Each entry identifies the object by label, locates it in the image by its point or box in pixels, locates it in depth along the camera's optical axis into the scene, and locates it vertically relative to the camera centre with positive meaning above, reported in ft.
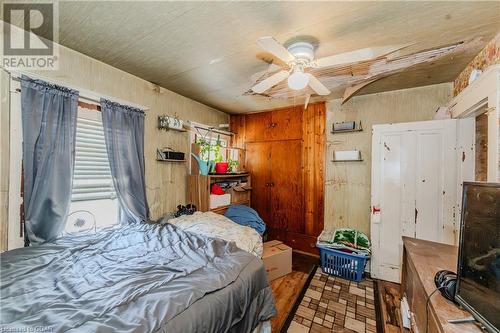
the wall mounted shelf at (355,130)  9.97 +1.81
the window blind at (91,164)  6.75 +0.02
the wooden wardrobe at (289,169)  11.10 -0.19
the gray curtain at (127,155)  7.23 +0.35
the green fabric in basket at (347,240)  8.70 -3.27
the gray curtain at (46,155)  5.43 +0.26
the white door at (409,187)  7.25 -0.75
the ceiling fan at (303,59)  5.10 +2.79
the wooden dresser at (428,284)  2.93 -2.10
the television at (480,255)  2.54 -1.18
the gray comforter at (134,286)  2.98 -2.17
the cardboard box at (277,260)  8.29 -3.87
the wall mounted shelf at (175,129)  9.43 +1.69
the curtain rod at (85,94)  5.38 +2.30
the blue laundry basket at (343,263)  8.32 -4.02
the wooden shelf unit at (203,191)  9.67 -1.21
